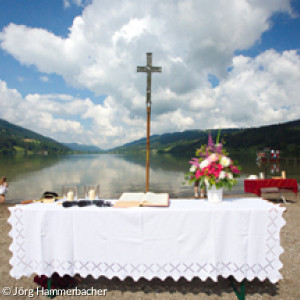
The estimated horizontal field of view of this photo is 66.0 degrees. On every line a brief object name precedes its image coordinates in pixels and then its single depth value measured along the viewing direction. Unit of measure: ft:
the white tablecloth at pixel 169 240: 11.51
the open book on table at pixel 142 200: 12.15
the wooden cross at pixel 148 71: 21.97
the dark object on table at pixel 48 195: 13.93
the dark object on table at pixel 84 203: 12.40
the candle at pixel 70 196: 13.28
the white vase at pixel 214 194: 12.94
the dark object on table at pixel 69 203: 12.28
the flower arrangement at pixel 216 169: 12.68
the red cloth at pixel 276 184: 34.60
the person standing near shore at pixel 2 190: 39.36
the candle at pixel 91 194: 13.50
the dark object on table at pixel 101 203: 12.41
